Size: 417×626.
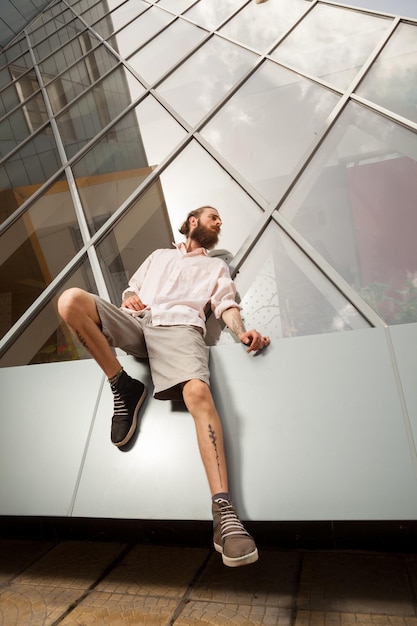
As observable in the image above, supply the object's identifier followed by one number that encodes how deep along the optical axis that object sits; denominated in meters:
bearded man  1.91
